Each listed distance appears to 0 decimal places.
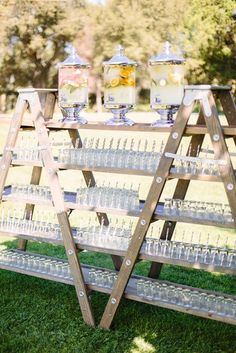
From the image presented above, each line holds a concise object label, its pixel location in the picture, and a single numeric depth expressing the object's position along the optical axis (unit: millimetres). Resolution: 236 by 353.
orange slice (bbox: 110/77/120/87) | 3693
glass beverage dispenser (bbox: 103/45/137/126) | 3686
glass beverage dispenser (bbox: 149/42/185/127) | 3480
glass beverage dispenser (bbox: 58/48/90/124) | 3865
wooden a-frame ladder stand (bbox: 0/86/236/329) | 3246
